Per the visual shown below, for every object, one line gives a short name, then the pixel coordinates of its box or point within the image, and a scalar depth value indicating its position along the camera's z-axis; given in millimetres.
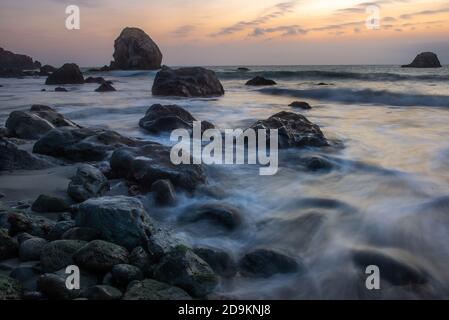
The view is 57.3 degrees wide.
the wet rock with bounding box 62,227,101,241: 3098
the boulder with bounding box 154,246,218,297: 2744
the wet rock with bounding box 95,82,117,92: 20125
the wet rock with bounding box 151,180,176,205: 4281
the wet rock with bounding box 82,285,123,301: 2504
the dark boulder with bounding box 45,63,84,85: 26484
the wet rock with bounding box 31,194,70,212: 3828
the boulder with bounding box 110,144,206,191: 4629
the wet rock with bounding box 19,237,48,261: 2967
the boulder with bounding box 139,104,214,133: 8156
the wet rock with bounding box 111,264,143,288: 2688
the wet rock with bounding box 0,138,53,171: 4988
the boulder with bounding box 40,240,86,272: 2816
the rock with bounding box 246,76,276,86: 24556
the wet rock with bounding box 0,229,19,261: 3000
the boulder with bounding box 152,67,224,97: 16953
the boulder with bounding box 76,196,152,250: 3102
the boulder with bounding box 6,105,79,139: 7031
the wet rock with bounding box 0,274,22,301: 2447
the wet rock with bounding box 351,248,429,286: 3066
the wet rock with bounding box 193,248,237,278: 3135
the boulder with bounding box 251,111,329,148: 6875
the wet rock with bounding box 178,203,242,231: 3977
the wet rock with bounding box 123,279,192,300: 2526
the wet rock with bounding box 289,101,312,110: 13558
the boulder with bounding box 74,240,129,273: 2768
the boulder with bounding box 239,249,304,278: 3125
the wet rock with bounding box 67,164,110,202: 4148
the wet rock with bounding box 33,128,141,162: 5656
